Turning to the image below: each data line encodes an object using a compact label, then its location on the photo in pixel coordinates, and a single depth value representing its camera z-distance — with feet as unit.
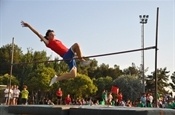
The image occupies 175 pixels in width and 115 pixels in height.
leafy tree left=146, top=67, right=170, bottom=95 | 175.32
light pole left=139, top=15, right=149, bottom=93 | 122.98
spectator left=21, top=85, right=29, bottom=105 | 55.43
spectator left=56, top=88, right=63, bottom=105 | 60.44
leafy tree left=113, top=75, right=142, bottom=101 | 161.89
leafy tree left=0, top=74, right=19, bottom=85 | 119.63
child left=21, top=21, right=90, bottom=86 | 22.61
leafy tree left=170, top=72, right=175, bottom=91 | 180.96
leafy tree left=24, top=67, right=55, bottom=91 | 115.39
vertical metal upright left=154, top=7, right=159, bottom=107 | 20.86
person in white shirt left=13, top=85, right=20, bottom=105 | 54.37
